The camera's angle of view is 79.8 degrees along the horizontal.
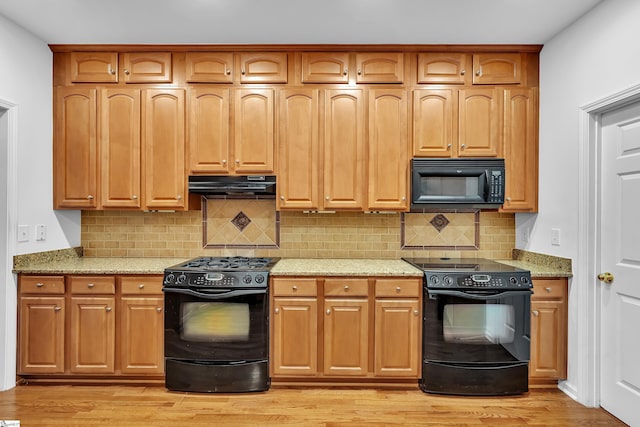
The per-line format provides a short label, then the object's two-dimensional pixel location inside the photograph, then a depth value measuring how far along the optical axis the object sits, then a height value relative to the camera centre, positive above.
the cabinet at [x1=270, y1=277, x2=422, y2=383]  2.84 -0.83
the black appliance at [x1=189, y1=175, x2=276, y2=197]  3.11 +0.24
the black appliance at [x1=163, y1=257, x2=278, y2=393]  2.79 -0.87
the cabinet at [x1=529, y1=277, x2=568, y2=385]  2.83 -0.85
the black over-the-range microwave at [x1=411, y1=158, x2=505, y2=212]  3.06 +0.25
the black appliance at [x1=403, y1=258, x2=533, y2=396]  2.75 -0.84
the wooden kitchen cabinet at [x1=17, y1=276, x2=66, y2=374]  2.86 -0.83
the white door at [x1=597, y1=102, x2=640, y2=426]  2.37 -0.32
